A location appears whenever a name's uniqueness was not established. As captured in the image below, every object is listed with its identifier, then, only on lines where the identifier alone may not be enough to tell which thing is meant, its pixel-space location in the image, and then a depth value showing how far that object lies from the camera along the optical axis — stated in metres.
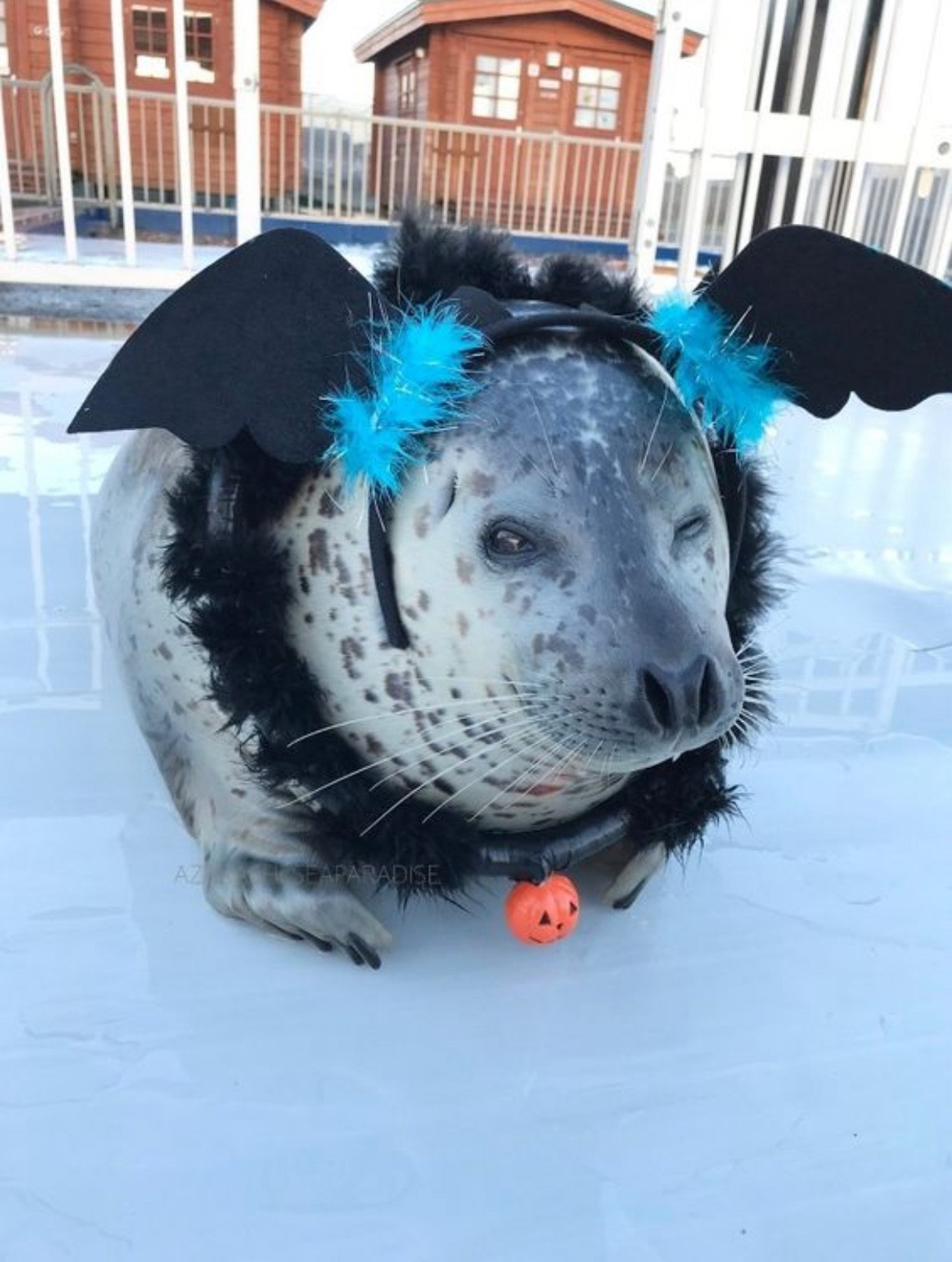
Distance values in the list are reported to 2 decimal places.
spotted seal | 0.78
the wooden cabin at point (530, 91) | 11.40
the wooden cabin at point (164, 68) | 10.00
